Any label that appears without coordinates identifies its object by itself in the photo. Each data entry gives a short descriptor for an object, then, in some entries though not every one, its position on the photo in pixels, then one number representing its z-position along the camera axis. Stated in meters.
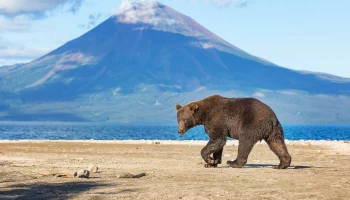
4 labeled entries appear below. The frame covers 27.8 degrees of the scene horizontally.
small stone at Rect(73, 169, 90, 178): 18.52
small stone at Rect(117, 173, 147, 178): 18.77
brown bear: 22.20
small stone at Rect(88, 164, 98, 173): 20.43
